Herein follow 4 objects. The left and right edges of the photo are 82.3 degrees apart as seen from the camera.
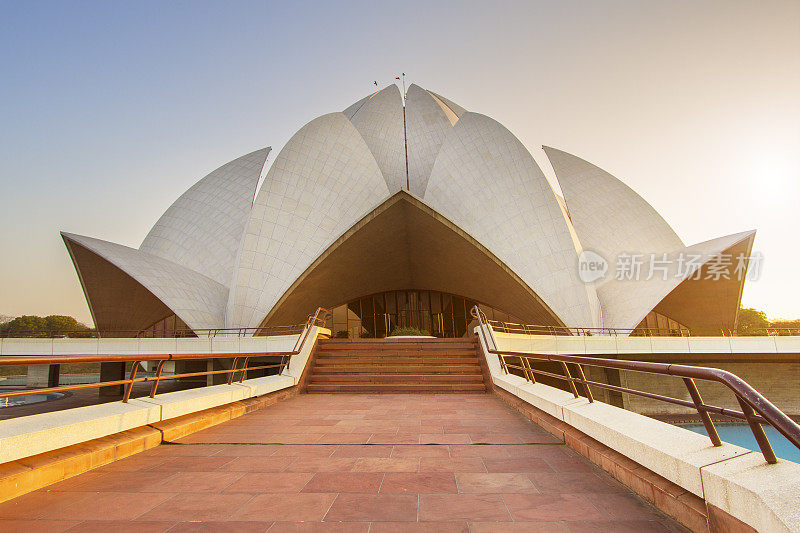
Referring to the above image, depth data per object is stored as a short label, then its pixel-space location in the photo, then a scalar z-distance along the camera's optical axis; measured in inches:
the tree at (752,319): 2330.5
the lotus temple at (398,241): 852.0
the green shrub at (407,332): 748.2
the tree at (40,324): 2439.7
